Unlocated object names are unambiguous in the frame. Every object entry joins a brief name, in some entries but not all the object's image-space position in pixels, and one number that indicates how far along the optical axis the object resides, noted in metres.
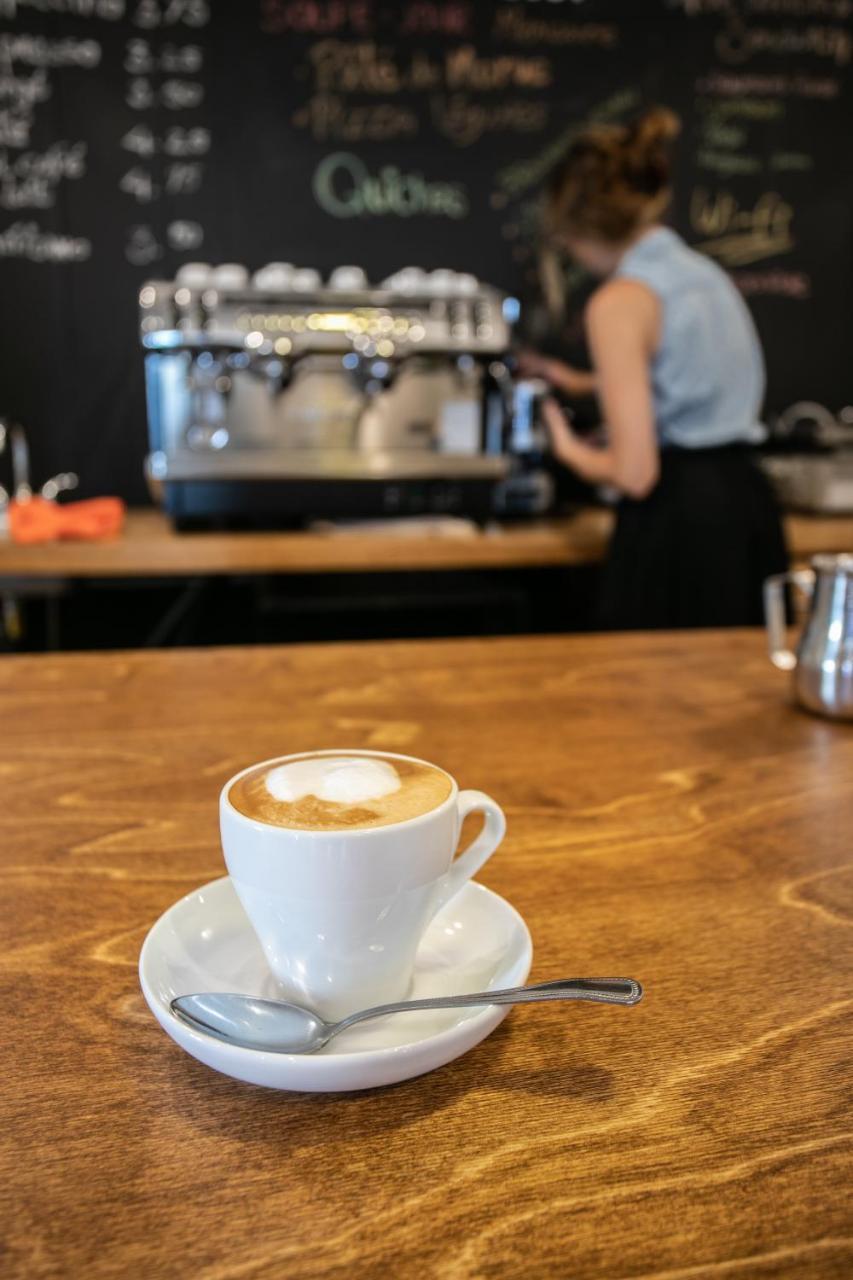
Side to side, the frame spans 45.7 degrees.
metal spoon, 0.44
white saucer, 0.42
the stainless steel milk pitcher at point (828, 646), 0.94
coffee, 0.46
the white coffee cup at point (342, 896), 0.45
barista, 2.12
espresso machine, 2.46
